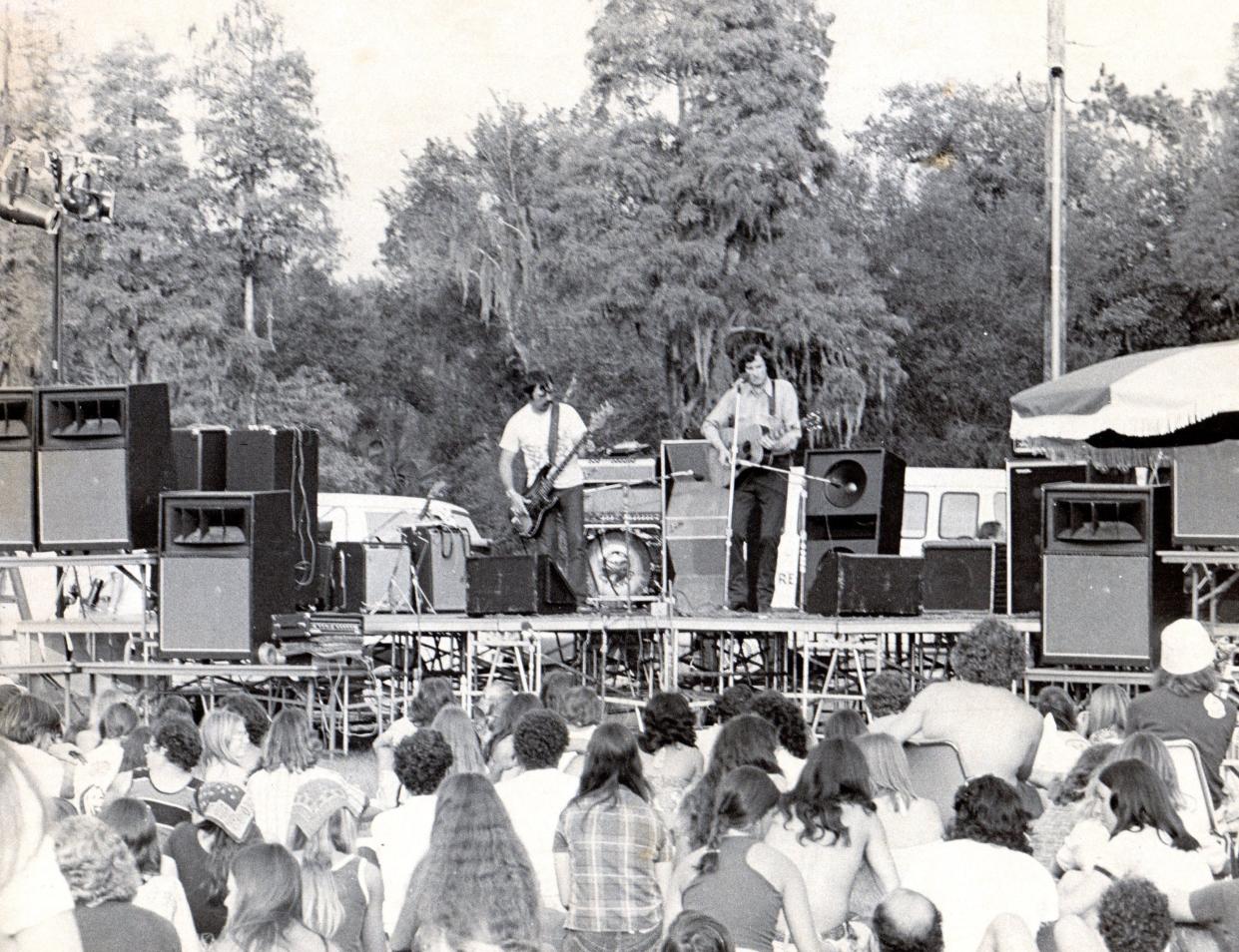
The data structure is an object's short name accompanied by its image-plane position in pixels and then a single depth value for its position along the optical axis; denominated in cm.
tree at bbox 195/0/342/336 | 3341
